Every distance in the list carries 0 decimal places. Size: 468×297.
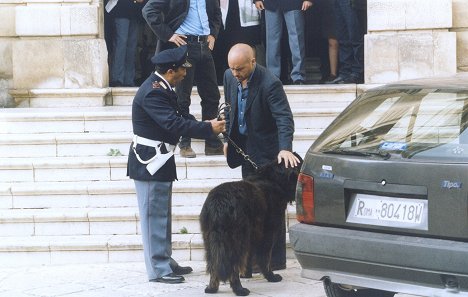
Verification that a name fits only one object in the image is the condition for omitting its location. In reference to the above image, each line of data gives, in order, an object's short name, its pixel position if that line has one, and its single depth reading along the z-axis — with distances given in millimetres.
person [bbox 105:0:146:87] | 13453
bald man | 8664
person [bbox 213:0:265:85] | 13547
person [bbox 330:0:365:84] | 13289
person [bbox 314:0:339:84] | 13672
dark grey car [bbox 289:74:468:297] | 6371
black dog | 8070
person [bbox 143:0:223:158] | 10672
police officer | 8703
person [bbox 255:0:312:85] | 12969
